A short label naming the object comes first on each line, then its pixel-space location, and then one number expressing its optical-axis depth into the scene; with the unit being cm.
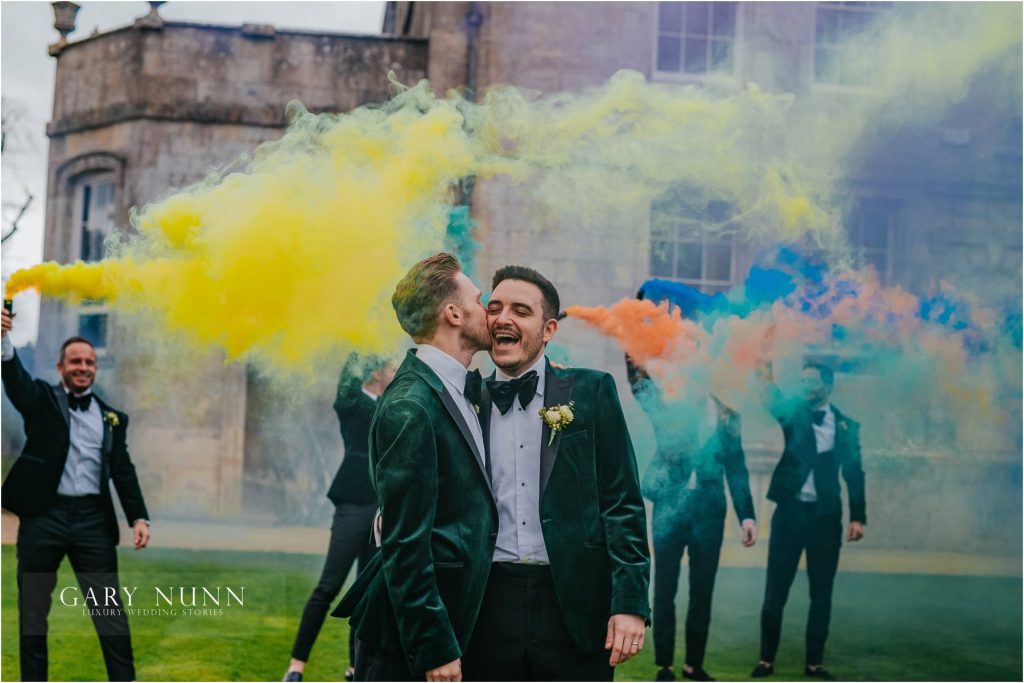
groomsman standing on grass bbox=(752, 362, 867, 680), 639
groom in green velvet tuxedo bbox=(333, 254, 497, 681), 332
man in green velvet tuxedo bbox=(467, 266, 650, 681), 354
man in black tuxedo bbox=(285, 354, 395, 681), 580
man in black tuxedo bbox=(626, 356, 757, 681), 616
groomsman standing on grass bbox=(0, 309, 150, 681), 545
